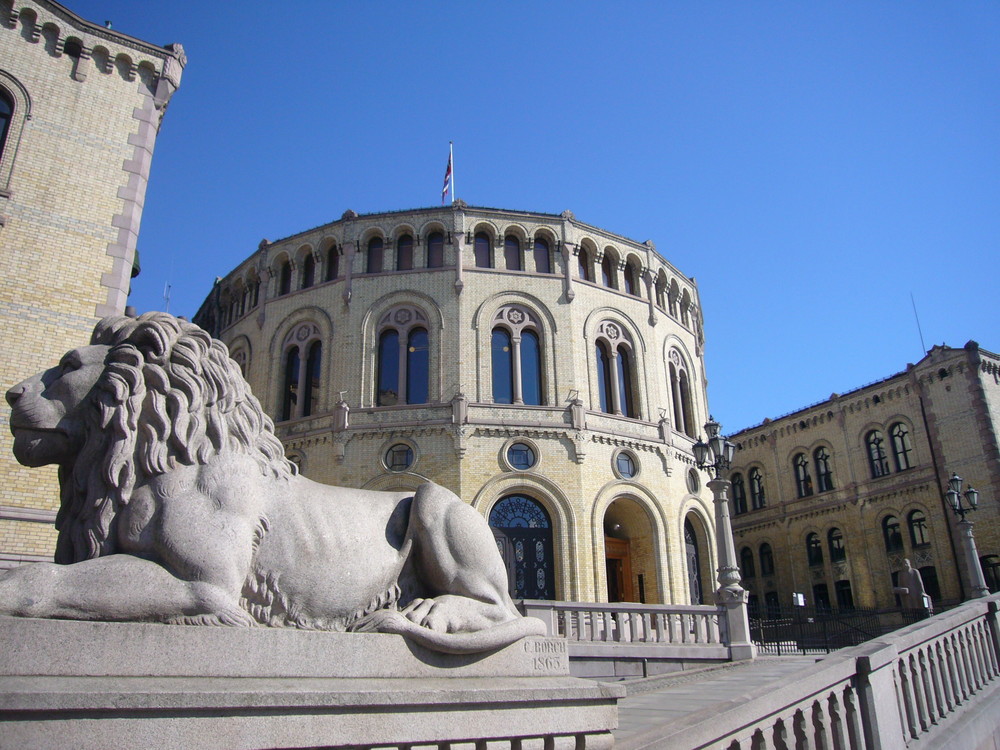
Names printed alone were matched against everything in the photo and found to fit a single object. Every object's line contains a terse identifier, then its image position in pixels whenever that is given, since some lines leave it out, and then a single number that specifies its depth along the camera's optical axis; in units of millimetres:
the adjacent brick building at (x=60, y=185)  11766
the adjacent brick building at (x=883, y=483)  33750
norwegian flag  30078
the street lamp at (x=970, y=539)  18266
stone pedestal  2338
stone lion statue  2961
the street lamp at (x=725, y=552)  16062
